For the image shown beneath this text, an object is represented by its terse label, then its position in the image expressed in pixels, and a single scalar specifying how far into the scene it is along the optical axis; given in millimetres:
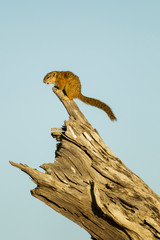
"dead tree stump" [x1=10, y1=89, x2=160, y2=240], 16750
